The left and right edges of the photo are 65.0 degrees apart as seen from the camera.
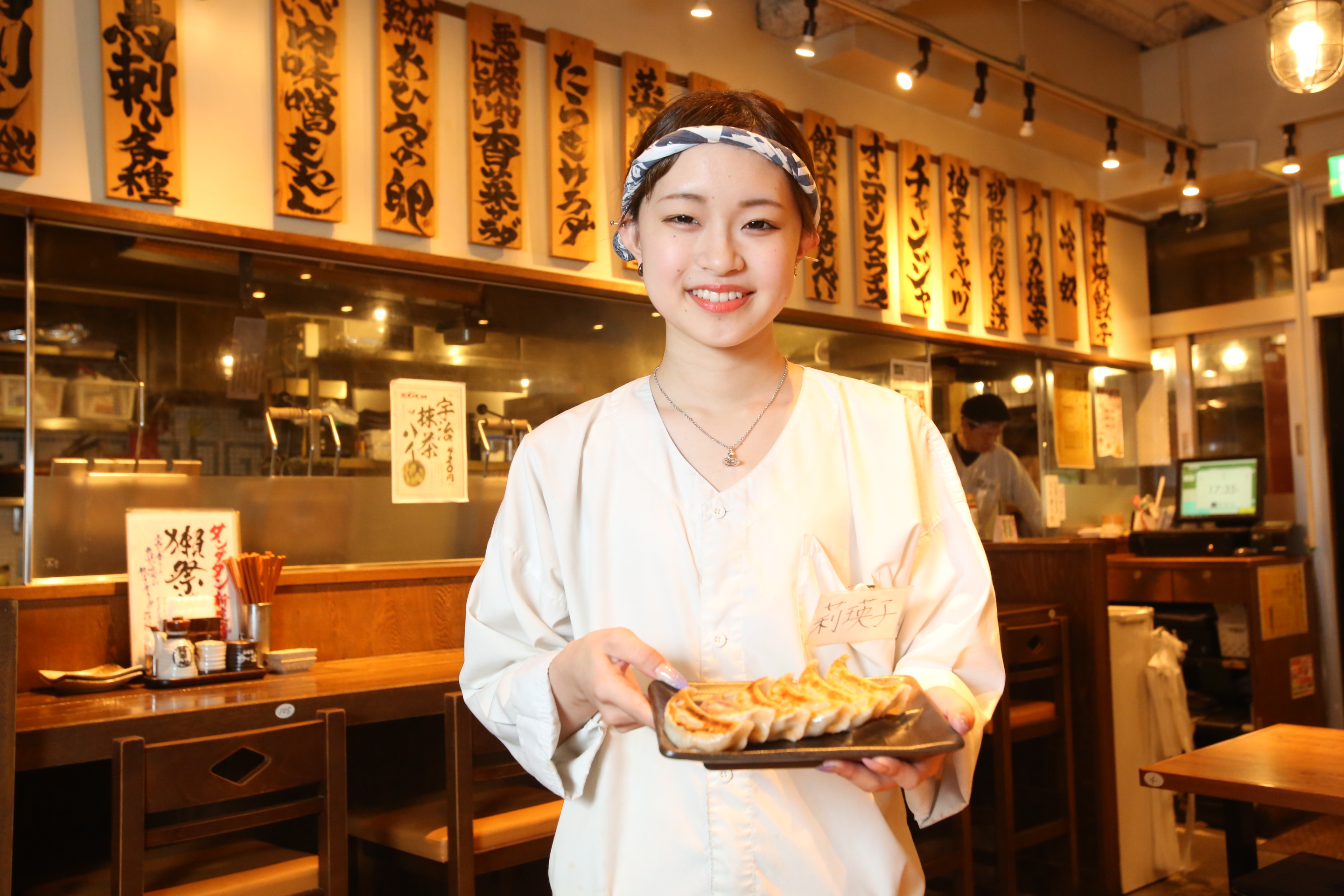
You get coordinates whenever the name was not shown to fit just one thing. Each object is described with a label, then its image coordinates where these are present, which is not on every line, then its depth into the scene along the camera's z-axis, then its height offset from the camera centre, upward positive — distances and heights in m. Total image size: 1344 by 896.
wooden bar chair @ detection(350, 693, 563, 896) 2.32 -0.72
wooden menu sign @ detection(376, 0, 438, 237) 3.18 +1.23
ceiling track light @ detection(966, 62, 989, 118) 4.41 +1.70
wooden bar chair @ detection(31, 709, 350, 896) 1.93 -0.57
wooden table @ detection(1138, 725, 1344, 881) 1.97 -0.57
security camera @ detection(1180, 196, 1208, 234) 5.56 +1.52
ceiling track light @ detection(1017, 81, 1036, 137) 4.59 +1.70
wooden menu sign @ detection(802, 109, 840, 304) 4.33 +1.24
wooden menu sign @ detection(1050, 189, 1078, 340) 5.53 +1.25
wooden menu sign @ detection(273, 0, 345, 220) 2.98 +1.18
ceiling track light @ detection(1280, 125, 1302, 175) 5.03 +1.63
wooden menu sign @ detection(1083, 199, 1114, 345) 5.73 +1.23
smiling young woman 1.08 -0.05
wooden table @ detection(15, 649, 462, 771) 2.00 -0.40
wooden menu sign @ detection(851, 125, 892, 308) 4.57 +1.26
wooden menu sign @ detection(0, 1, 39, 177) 2.54 +1.06
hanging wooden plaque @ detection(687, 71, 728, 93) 3.97 +1.61
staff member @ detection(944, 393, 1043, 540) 5.12 +0.16
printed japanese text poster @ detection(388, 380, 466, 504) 3.33 +0.24
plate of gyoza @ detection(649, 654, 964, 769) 0.92 -0.20
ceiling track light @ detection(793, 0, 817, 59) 3.76 +1.68
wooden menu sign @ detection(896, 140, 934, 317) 4.77 +1.24
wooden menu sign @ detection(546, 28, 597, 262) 3.56 +1.27
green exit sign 4.85 +1.45
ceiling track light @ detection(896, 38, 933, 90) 4.24 +1.77
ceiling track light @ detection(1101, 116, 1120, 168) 5.04 +1.67
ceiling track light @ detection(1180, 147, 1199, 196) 5.34 +1.62
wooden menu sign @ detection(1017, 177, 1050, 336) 5.36 +1.21
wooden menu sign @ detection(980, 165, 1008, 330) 5.16 +1.24
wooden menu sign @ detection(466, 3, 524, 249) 3.37 +1.25
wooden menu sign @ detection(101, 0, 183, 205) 2.70 +1.10
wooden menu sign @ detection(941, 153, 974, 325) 4.98 +1.23
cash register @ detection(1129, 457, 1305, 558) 5.05 -0.13
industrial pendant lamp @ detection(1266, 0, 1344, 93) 3.13 +1.34
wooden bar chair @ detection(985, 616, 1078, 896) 3.16 -0.72
